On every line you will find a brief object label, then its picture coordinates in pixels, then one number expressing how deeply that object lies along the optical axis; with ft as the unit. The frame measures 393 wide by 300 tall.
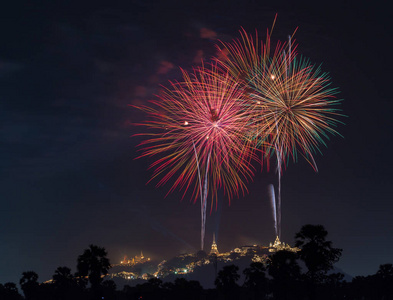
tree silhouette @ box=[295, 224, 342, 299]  254.68
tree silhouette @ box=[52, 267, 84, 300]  422.82
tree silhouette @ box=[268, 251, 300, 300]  341.62
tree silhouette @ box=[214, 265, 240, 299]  401.90
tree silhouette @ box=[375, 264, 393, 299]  407.23
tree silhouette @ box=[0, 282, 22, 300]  477.77
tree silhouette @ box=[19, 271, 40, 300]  440.04
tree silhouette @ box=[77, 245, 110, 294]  301.63
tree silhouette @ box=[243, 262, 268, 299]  388.37
